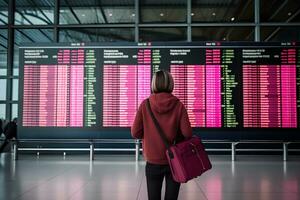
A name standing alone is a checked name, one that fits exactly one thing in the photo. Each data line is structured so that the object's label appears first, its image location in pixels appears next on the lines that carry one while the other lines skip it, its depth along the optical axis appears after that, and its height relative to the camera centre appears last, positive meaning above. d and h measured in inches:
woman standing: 106.1 -5.9
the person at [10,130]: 454.9 -28.2
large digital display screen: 368.8 +24.5
